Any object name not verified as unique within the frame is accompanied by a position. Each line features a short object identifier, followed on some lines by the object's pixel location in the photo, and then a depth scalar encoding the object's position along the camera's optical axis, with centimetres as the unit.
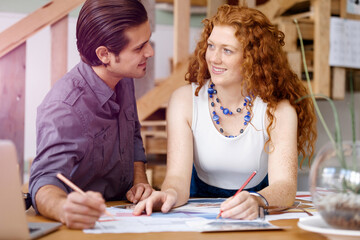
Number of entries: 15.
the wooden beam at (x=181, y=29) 345
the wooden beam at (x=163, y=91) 348
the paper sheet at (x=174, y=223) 112
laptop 94
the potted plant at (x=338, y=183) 101
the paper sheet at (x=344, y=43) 372
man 145
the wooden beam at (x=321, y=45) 365
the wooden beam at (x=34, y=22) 261
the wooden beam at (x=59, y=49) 277
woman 174
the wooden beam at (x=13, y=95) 261
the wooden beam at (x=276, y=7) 361
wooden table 105
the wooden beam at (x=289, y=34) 357
